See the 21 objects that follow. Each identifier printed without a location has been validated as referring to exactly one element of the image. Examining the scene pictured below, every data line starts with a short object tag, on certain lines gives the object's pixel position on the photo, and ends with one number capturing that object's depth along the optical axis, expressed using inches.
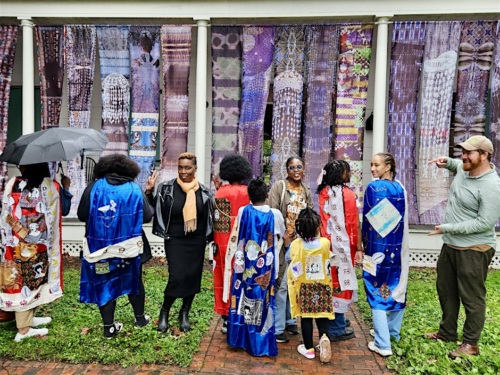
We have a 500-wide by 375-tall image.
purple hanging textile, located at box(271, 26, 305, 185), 280.2
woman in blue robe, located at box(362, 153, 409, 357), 148.3
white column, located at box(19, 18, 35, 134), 281.0
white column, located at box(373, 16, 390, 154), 270.7
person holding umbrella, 154.8
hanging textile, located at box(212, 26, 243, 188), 283.0
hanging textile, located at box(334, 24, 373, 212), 274.8
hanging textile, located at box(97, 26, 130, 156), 286.4
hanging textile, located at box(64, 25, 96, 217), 284.8
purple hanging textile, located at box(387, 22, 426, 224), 270.1
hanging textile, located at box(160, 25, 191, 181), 285.0
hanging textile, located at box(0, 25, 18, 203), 288.5
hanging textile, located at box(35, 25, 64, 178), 286.2
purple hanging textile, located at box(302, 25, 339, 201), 278.2
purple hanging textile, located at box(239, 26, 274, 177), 278.4
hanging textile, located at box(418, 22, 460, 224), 269.7
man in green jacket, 140.4
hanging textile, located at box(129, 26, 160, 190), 285.3
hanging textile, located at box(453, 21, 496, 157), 265.4
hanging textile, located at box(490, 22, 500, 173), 267.0
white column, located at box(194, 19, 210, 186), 277.3
